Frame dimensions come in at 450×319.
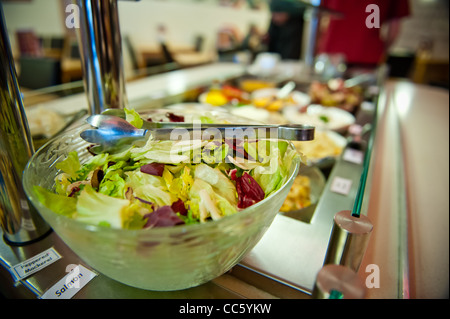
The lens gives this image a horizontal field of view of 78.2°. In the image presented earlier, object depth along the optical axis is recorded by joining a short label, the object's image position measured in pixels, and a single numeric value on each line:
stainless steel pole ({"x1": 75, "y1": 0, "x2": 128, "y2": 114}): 0.69
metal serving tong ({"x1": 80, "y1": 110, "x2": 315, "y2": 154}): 0.54
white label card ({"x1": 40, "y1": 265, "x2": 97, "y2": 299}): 0.56
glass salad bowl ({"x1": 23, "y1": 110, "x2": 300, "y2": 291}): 0.39
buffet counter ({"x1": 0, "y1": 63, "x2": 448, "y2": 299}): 0.59
